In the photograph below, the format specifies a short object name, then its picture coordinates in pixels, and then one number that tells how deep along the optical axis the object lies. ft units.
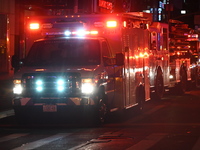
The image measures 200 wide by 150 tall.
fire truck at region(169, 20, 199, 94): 76.69
